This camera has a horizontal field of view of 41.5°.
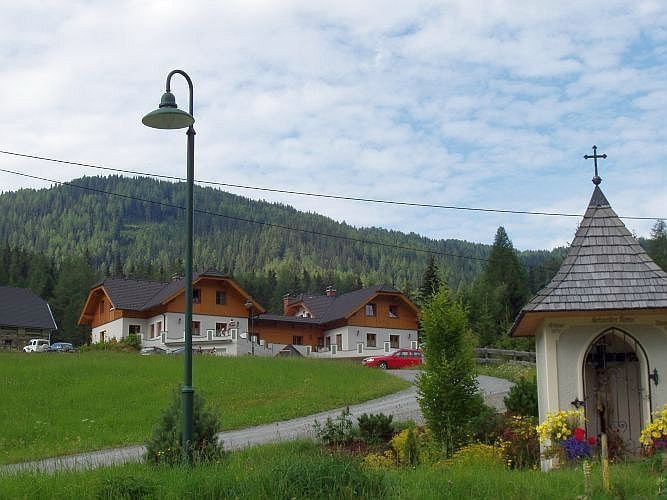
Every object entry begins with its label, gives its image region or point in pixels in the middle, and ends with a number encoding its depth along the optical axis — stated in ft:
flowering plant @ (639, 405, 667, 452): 45.73
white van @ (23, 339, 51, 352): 196.31
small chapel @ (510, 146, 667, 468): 48.42
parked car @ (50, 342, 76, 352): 195.10
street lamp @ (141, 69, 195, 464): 40.60
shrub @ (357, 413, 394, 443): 62.28
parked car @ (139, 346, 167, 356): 163.73
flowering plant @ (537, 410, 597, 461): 46.29
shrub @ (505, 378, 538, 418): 65.31
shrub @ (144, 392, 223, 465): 41.29
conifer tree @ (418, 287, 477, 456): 56.85
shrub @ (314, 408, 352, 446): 61.36
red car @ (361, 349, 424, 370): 159.94
